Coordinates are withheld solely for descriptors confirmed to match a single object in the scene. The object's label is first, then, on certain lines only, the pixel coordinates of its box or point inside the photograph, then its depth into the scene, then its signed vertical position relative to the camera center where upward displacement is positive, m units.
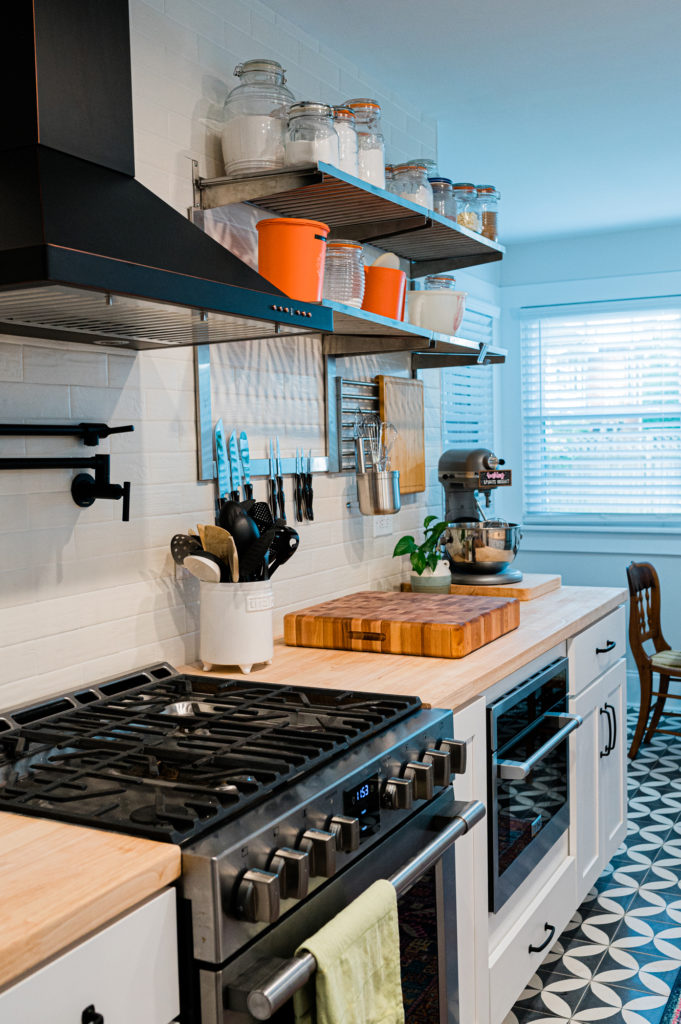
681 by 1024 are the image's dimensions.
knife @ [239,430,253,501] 2.29 -0.05
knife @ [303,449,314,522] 2.60 -0.14
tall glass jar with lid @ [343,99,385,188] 2.38 +0.76
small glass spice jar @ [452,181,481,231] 2.90 +0.73
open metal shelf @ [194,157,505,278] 2.09 +0.59
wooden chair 4.35 -0.98
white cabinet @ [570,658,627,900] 2.66 -1.03
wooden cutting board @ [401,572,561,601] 2.93 -0.48
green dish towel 1.22 -0.72
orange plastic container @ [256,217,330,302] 2.01 +0.40
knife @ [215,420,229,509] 2.22 -0.05
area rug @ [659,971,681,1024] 2.28 -1.42
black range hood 1.25 +0.33
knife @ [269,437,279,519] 2.43 -0.11
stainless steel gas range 1.13 -0.49
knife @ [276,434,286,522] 2.46 -0.13
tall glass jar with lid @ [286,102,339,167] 2.08 +0.68
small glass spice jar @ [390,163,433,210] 2.59 +0.71
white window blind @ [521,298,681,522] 5.24 +0.14
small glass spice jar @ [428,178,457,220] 2.77 +0.72
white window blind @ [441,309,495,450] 4.95 +0.21
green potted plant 2.86 -0.38
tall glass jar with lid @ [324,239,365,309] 2.31 +0.42
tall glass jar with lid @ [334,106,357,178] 2.22 +0.72
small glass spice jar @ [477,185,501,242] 2.99 +0.73
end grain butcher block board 2.16 -0.44
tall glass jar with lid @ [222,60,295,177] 2.11 +0.72
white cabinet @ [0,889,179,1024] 0.93 -0.57
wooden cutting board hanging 3.05 +0.05
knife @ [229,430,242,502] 2.27 -0.06
